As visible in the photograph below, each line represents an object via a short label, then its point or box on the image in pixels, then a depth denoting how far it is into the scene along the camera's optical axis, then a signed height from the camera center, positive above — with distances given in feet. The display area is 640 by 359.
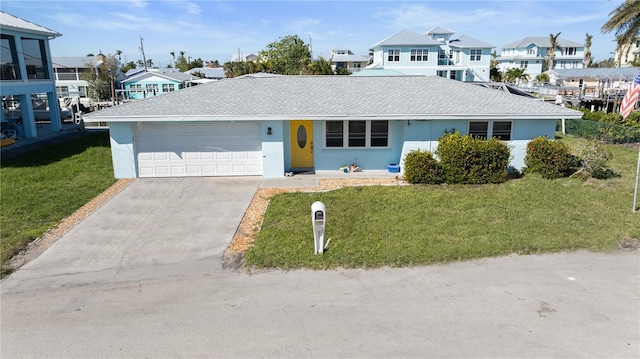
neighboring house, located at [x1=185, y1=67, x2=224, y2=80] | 241.14 +13.73
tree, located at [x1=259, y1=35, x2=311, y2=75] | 219.41 +21.01
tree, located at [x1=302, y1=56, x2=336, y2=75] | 182.60 +11.14
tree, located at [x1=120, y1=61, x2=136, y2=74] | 310.51 +23.67
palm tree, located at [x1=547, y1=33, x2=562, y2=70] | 253.03 +25.84
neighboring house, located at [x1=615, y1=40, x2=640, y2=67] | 192.09 +15.84
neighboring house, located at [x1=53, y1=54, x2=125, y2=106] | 159.84 +7.84
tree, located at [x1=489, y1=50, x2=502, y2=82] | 218.63 +9.48
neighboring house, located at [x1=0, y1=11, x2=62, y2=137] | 75.00 +5.60
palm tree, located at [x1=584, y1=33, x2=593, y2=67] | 260.17 +22.62
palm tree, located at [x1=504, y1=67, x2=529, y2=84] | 216.13 +8.08
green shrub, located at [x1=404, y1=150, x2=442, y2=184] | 47.67 -8.04
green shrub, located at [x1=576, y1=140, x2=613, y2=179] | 47.60 -7.25
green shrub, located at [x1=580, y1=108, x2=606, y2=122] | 84.58 -4.61
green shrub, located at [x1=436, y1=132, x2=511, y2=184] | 47.19 -7.10
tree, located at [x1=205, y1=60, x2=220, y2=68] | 401.16 +31.11
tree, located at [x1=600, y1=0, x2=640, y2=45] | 80.79 +12.98
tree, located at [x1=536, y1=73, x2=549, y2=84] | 214.48 +6.84
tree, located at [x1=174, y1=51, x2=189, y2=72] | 314.18 +25.25
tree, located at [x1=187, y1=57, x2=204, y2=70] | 323.78 +24.76
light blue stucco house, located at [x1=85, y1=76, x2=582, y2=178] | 49.37 -3.81
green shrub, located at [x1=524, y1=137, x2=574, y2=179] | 48.08 -7.07
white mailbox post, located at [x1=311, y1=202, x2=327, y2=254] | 29.04 -8.04
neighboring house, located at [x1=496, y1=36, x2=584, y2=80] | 258.78 +21.91
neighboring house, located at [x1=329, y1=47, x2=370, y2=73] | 296.51 +22.10
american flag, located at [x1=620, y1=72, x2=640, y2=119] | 41.29 -0.93
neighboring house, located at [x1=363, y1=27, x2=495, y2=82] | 167.73 +14.47
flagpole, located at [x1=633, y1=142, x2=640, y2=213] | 37.17 -9.02
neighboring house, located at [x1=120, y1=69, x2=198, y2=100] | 162.71 +4.88
